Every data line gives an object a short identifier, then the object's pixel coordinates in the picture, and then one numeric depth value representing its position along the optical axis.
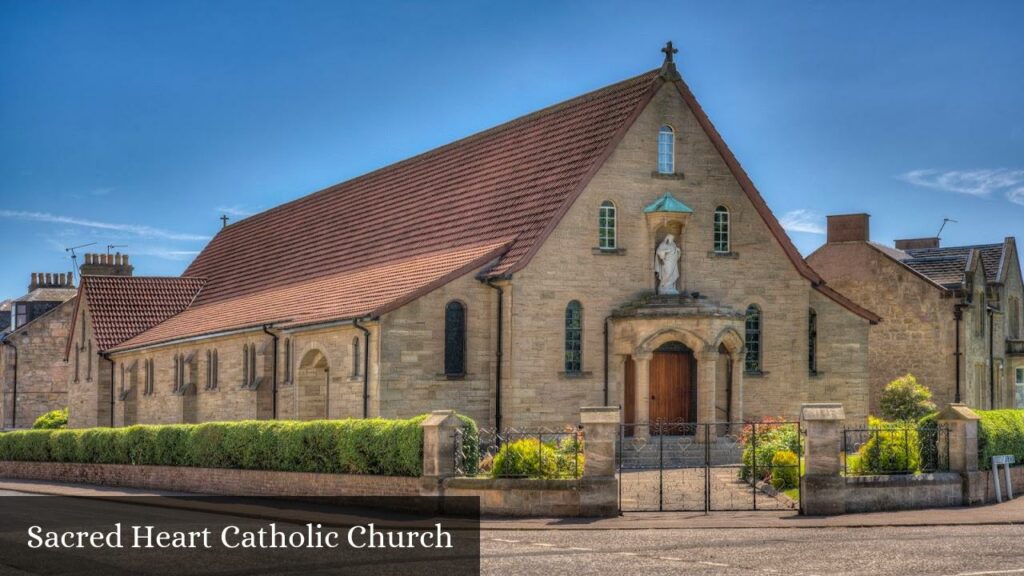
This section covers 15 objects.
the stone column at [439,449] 25.84
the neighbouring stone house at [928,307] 47.31
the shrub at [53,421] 61.98
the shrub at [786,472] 27.58
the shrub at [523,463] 25.47
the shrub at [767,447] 28.62
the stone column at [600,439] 24.59
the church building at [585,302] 35.66
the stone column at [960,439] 26.28
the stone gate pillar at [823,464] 24.58
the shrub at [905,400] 43.81
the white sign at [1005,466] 26.98
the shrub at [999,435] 26.87
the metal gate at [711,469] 26.38
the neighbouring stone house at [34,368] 71.12
